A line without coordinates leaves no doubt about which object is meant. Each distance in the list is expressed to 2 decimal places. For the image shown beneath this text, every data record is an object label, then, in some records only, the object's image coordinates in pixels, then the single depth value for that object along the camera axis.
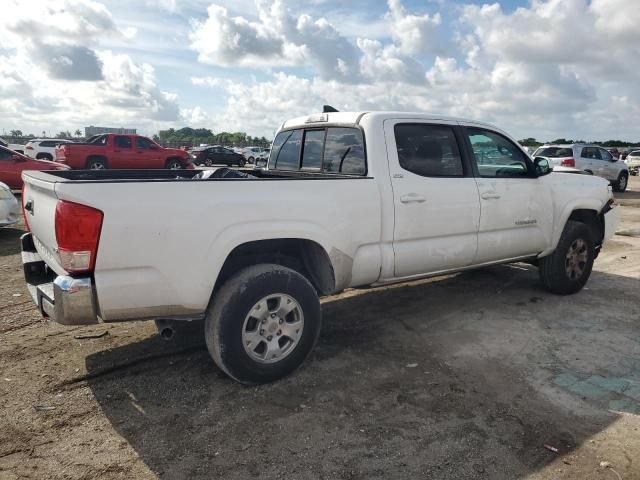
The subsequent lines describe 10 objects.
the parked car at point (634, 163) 31.25
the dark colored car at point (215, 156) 30.00
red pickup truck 18.55
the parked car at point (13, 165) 12.41
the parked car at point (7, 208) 8.08
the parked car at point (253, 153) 37.59
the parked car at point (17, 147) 29.46
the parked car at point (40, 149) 23.25
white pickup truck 2.83
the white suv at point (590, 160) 17.31
